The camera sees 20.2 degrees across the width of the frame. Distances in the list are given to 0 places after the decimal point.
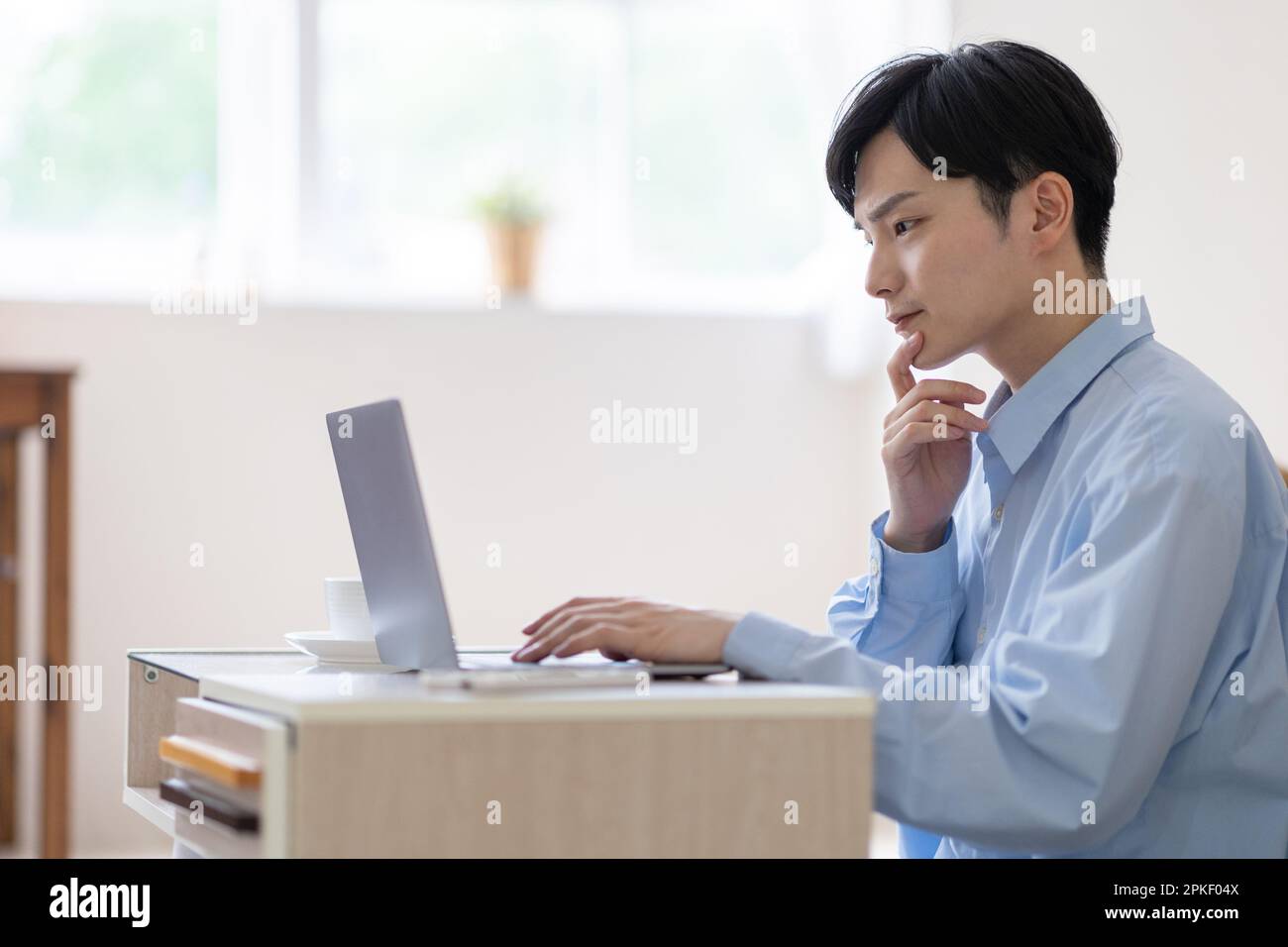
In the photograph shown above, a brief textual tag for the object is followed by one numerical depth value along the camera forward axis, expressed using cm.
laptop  268
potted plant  525
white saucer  291
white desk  248
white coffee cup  294
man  262
